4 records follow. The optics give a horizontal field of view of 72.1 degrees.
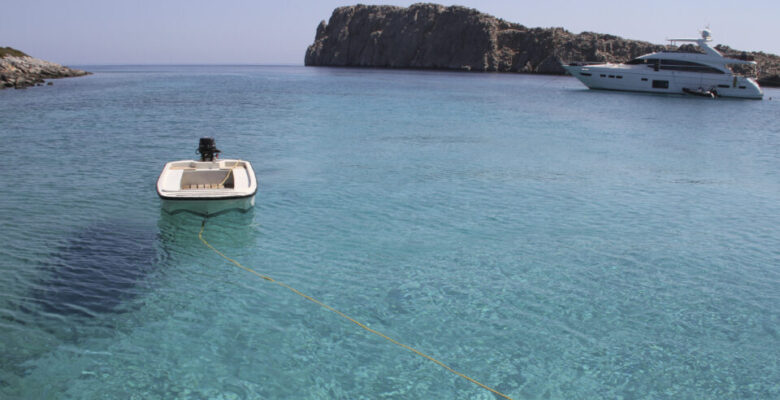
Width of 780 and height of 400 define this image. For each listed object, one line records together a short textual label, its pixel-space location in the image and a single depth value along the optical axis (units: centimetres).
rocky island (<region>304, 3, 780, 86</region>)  15875
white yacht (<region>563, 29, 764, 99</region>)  6407
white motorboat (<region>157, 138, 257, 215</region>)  1280
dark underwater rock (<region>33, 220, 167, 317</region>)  923
